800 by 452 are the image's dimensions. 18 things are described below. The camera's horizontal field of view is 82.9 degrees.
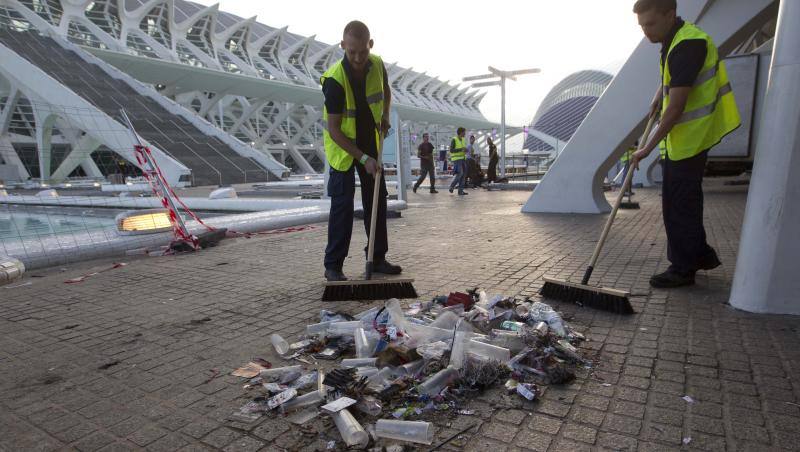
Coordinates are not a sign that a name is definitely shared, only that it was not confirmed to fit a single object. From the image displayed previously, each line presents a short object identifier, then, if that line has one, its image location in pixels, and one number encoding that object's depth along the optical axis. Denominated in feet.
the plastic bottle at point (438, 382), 6.52
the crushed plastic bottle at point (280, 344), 8.07
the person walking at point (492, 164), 58.55
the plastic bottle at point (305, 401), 6.33
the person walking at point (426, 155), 48.13
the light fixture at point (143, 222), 19.90
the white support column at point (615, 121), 21.94
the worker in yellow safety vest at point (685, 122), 10.61
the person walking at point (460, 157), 46.11
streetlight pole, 81.05
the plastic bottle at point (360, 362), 7.43
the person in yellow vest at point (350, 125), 11.93
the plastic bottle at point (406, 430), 5.44
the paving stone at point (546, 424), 5.64
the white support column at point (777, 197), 8.75
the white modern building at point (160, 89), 69.46
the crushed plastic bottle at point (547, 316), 8.45
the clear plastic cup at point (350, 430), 5.38
